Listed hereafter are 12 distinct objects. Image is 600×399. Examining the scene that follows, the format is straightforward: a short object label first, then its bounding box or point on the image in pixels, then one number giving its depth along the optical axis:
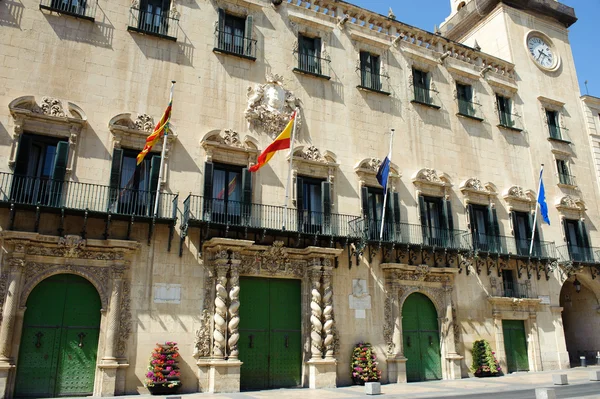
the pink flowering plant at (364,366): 18.25
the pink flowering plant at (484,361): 20.97
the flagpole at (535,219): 23.94
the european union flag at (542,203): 24.38
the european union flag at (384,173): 19.67
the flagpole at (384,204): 19.58
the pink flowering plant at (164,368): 15.09
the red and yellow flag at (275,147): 17.69
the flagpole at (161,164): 16.36
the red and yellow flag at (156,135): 16.12
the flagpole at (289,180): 18.33
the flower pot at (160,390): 15.12
